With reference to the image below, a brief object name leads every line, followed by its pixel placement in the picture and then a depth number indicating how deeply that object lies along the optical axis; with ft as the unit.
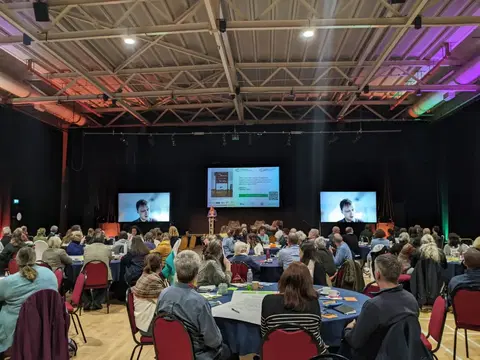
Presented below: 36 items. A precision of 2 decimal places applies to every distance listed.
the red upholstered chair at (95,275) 20.84
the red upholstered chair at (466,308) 13.44
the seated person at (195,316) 9.41
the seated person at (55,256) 21.20
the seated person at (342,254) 23.70
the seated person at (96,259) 22.18
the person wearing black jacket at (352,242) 33.35
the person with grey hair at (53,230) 34.04
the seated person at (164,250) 23.22
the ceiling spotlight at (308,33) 23.47
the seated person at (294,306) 8.84
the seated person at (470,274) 13.93
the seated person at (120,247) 27.07
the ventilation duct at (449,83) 29.25
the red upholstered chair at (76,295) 14.70
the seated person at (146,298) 12.06
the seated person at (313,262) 16.62
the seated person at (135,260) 22.06
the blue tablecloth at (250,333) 10.39
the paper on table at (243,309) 10.60
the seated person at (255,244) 28.30
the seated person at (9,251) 23.57
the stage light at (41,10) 18.71
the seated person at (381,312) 8.50
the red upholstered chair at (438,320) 10.60
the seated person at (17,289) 11.35
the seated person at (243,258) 19.97
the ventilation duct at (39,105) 31.40
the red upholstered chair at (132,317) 11.92
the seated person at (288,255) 21.22
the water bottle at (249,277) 16.28
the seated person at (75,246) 26.10
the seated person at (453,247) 25.02
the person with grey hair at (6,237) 29.09
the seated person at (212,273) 14.99
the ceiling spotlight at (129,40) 24.07
